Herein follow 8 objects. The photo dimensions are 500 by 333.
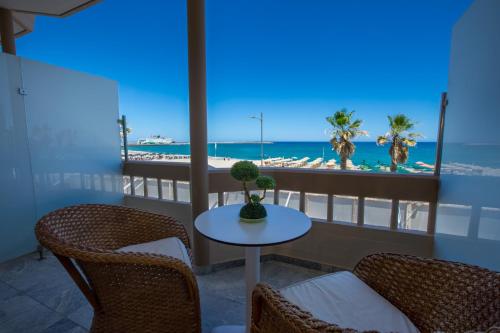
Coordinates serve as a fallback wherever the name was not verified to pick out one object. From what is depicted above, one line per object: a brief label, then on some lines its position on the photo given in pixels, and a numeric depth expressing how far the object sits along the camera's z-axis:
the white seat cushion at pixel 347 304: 0.86
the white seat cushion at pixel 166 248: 1.37
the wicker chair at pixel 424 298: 0.68
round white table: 1.12
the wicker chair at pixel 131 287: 0.94
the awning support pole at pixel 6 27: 3.22
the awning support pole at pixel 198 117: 1.93
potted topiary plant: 1.40
